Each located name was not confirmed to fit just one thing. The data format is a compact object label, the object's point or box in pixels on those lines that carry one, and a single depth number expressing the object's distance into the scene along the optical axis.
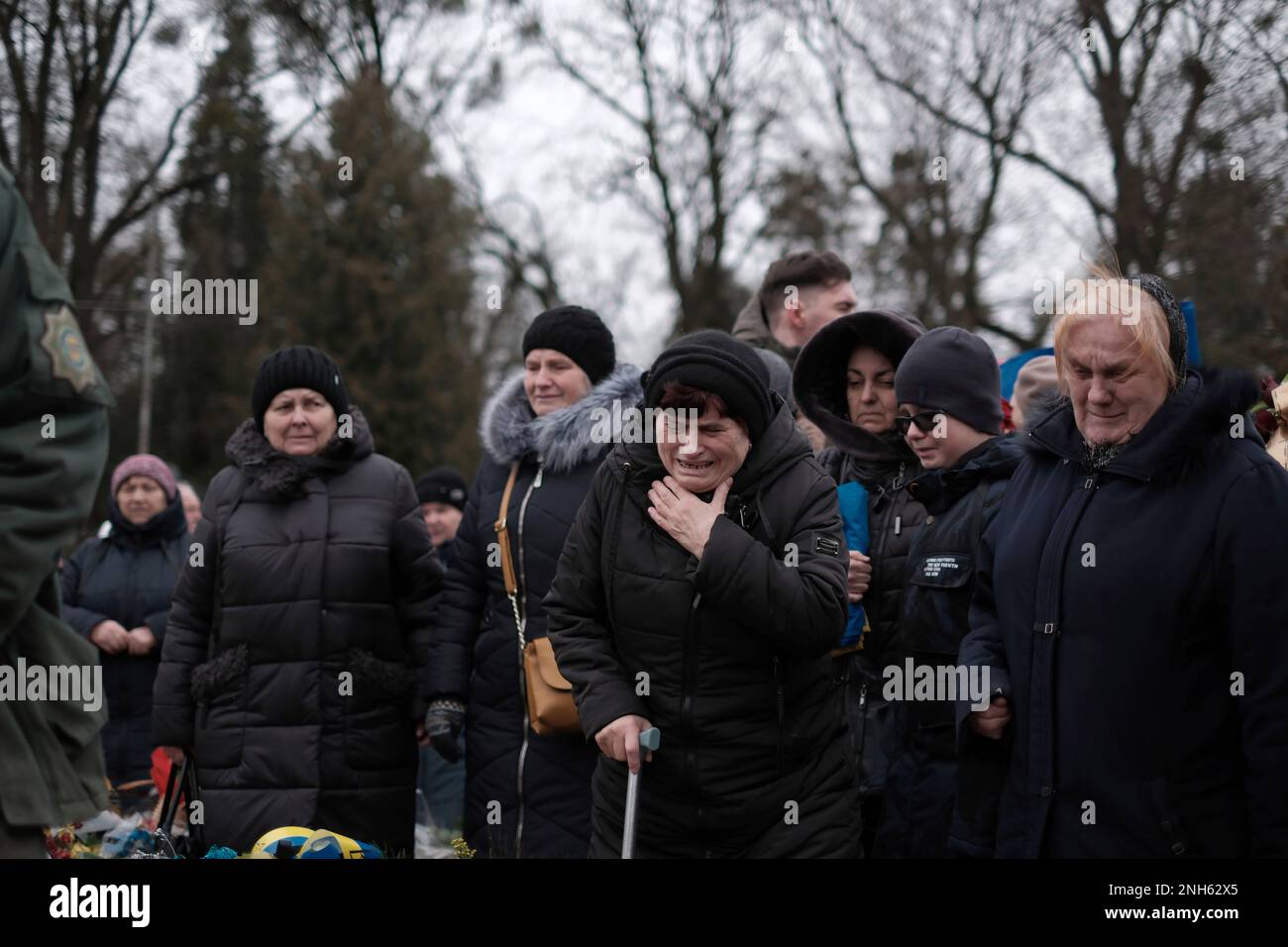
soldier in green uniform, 2.42
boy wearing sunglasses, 3.72
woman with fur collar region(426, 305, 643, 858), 4.49
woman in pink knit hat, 6.61
